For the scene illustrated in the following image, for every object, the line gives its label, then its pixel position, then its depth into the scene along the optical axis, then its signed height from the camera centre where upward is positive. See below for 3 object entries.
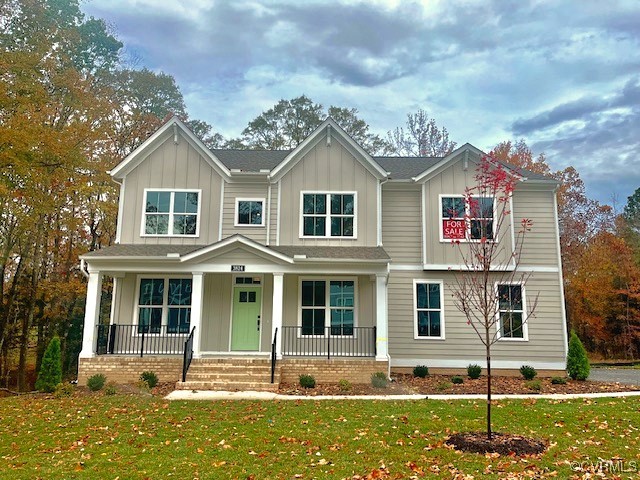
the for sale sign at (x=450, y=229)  15.08 +3.06
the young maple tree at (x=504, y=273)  15.03 +1.56
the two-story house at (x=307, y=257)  13.97 +1.85
